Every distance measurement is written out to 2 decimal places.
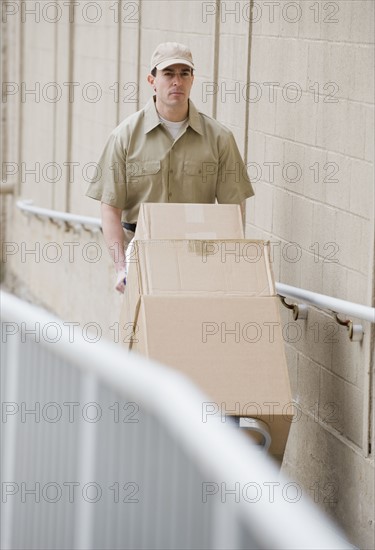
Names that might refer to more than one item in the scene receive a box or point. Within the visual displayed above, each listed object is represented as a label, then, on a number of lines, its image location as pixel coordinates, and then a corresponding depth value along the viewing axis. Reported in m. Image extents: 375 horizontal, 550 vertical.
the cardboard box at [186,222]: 9.93
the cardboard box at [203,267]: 9.51
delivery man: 10.99
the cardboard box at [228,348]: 9.18
